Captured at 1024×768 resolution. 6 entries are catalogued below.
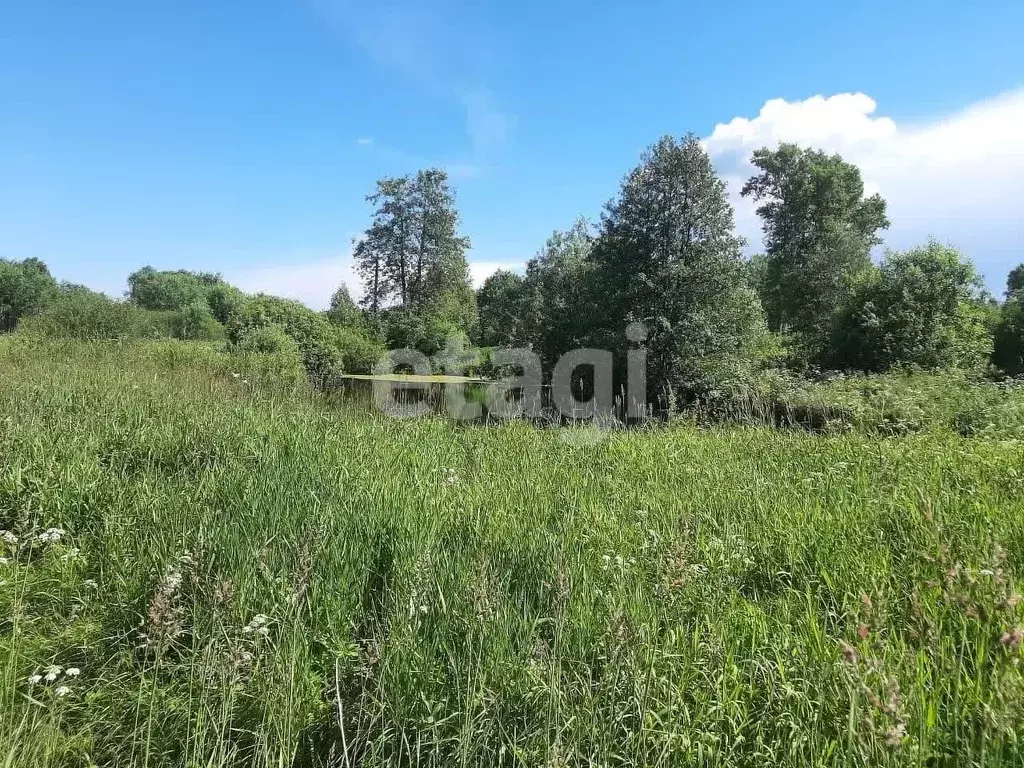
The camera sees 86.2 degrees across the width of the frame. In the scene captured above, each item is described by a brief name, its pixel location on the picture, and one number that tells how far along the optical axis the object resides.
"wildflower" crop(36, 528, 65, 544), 2.52
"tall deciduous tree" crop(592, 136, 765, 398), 13.97
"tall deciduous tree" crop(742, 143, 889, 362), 23.89
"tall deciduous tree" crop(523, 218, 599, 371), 16.61
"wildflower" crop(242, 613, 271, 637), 1.76
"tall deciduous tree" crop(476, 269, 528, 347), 28.86
